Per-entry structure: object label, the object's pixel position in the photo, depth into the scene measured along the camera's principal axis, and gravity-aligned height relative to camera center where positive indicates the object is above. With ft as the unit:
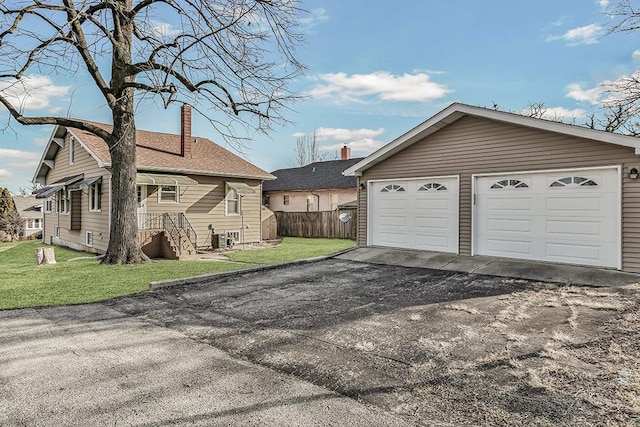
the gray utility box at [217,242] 53.88 -3.91
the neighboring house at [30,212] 113.26 +0.60
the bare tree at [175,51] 29.48 +13.30
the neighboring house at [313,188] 82.69 +5.91
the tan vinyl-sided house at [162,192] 46.86 +3.09
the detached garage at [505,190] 26.18 +2.00
